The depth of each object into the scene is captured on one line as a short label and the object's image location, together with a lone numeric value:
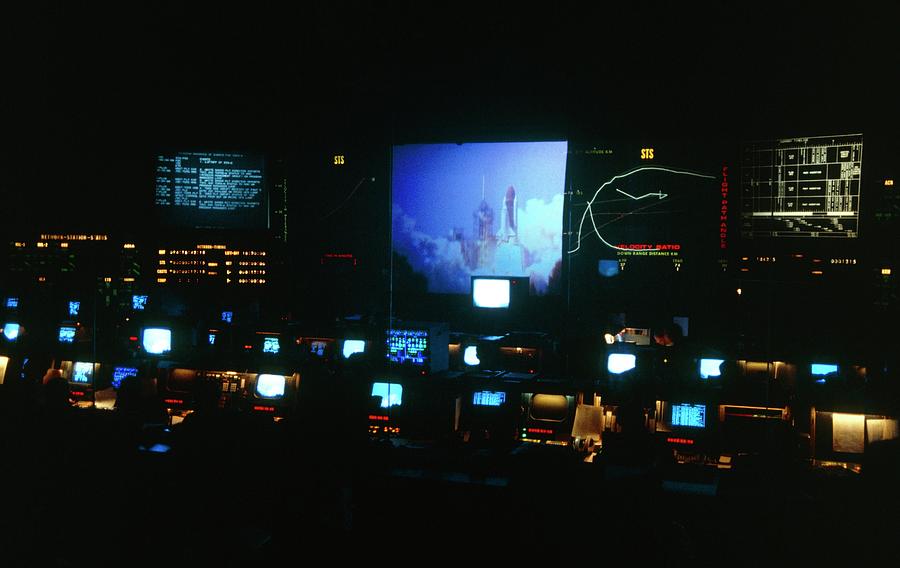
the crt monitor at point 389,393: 6.79
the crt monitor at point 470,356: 8.01
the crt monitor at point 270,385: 7.24
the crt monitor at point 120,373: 7.71
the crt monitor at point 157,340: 8.45
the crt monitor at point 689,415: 6.15
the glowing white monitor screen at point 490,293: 8.89
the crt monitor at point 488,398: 6.59
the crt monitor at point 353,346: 8.26
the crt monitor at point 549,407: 6.39
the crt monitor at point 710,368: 7.29
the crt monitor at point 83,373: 8.02
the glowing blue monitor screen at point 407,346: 7.11
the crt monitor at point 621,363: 7.21
